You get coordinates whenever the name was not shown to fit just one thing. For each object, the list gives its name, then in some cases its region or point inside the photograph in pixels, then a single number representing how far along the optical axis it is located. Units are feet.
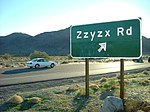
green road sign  26.66
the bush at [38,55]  185.24
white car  121.63
